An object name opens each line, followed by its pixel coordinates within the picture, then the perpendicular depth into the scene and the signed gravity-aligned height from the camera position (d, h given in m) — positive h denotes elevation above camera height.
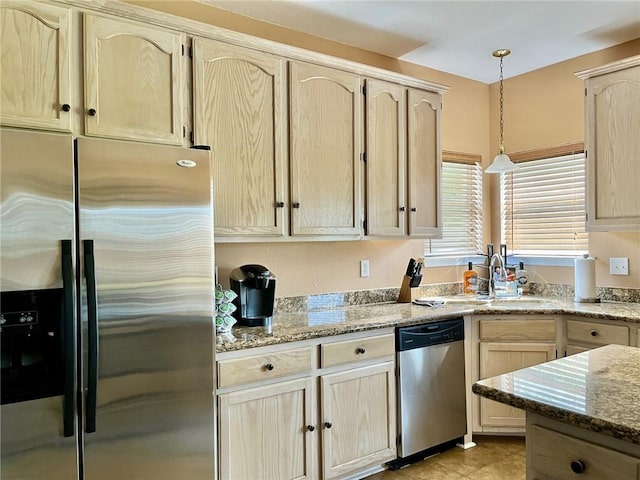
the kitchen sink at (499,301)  3.16 -0.45
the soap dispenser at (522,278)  3.74 -0.32
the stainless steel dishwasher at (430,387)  2.67 -0.89
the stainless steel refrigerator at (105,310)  1.58 -0.25
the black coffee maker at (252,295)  2.46 -0.29
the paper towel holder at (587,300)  3.23 -0.43
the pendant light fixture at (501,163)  3.16 +0.51
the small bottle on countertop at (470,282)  3.75 -0.35
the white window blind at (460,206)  3.86 +0.27
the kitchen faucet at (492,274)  3.57 -0.28
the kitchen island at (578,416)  1.15 -0.46
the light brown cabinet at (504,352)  2.98 -0.74
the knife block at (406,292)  3.34 -0.38
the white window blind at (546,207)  3.55 +0.25
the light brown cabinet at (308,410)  2.11 -0.85
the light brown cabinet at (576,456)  1.15 -0.58
